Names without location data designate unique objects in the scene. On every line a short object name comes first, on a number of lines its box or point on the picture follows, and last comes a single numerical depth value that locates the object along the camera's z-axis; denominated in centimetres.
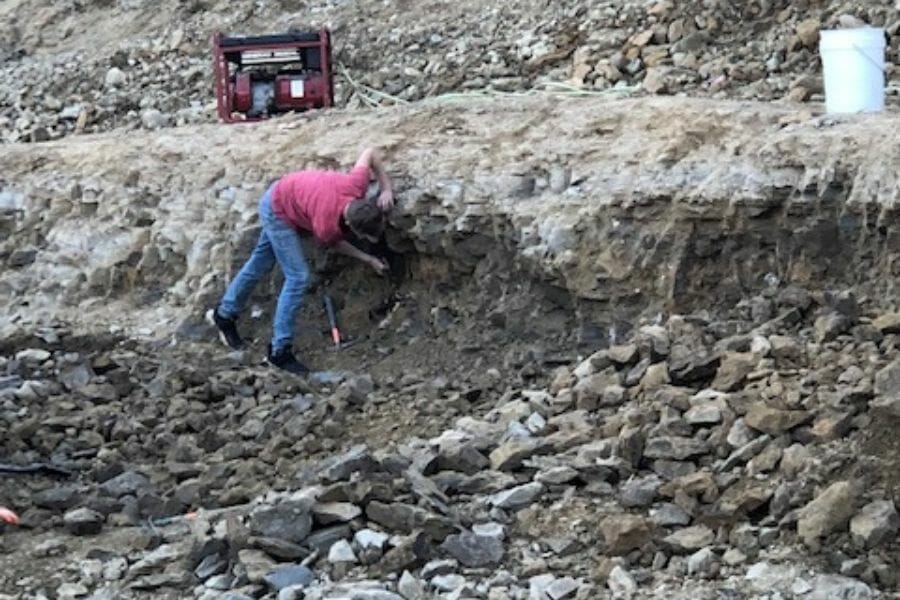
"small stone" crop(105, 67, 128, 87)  1477
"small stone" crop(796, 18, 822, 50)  1118
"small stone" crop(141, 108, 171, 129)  1327
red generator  1130
